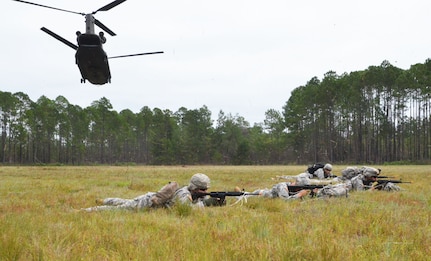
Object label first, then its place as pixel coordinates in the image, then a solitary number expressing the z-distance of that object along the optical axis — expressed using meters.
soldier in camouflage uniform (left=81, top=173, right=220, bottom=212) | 7.46
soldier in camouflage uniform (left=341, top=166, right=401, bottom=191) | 11.82
